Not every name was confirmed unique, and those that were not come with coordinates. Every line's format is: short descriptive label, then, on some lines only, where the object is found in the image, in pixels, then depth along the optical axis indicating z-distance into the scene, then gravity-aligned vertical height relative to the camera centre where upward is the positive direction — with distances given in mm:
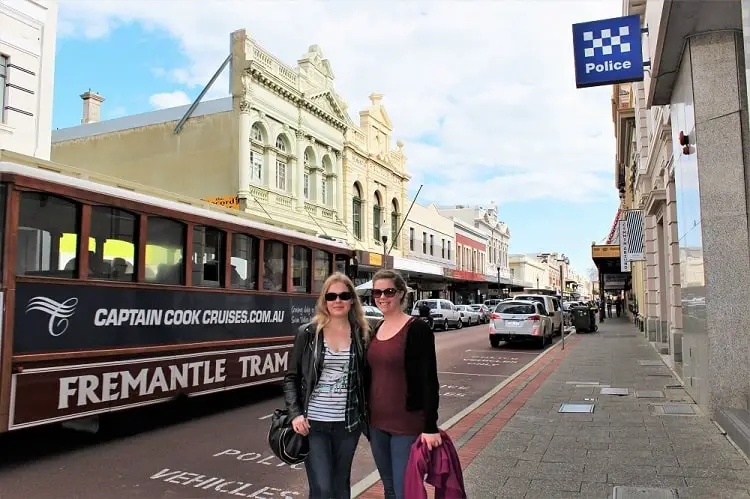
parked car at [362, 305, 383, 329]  19948 -434
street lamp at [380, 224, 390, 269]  38156 +4468
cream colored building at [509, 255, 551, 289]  91062 +4932
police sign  8938 +3724
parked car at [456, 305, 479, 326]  33188 -808
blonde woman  3443 -513
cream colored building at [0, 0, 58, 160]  14602 +5671
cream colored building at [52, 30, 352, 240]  25141 +7191
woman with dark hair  3367 -535
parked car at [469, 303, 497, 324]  36772 -744
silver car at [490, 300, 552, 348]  19547 -734
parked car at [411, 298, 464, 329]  29322 -662
